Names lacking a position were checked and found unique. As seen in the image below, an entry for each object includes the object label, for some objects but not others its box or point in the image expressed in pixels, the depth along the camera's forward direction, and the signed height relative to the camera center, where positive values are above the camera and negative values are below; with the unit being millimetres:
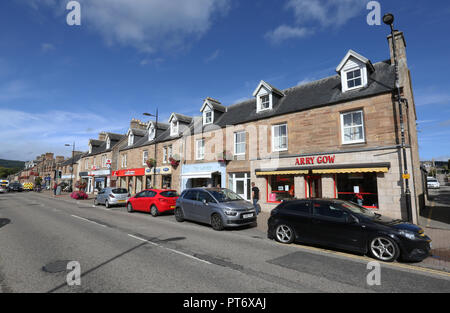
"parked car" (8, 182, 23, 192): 52219 -1443
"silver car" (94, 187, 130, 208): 19234 -1395
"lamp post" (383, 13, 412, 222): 10576 +2142
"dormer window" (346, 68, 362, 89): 13777 +5670
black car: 5938 -1466
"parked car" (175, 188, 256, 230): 9922 -1318
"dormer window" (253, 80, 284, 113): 17594 +6167
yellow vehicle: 57772 -1399
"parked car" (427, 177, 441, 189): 38312 -1105
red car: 14390 -1353
